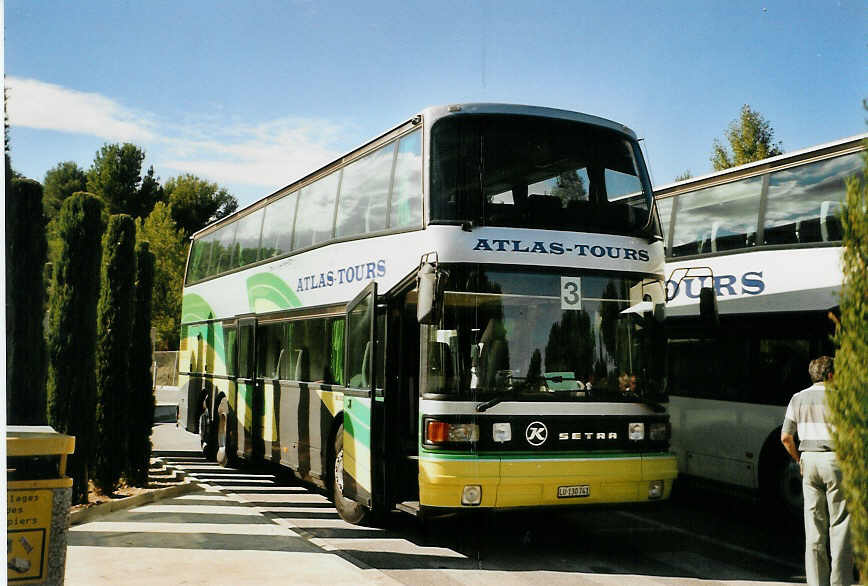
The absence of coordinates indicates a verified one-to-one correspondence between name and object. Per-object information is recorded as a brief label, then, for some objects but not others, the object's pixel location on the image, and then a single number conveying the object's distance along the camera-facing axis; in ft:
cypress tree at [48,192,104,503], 32.55
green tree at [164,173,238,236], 84.12
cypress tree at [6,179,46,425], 28.12
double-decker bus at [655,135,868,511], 34.19
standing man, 22.09
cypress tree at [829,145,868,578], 11.12
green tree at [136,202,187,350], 71.72
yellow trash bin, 18.43
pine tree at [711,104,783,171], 41.78
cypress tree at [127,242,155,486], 39.19
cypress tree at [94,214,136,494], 37.58
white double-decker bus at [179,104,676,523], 26.71
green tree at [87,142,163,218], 52.37
